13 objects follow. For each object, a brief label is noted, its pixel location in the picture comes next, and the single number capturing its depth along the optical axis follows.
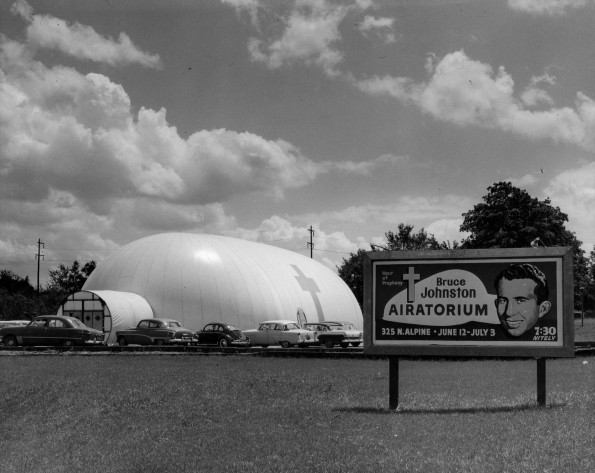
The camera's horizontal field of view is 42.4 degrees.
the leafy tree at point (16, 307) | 73.06
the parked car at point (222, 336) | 39.47
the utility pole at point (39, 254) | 104.91
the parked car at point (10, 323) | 45.35
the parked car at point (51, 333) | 36.91
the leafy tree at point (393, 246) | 93.62
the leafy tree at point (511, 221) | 65.00
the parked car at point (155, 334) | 40.12
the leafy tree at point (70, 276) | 105.56
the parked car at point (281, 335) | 39.75
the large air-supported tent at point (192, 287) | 47.03
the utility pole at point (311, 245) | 100.25
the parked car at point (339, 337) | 40.03
